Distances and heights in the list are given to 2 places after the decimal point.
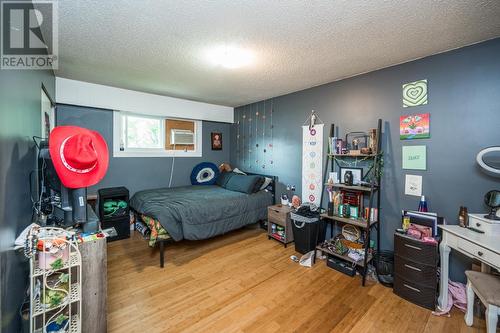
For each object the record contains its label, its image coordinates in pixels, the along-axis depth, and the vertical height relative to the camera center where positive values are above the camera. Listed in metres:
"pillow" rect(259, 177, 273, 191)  3.71 -0.34
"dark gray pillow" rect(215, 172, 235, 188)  4.09 -0.29
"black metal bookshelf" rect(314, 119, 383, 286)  2.24 -0.34
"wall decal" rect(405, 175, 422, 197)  2.22 -0.21
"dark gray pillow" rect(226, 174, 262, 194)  3.54 -0.34
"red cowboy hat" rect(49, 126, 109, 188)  1.24 +0.04
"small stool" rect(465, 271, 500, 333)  1.35 -0.87
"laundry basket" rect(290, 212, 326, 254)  2.74 -0.90
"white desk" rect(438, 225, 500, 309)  1.45 -0.61
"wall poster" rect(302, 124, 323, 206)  3.12 +0.03
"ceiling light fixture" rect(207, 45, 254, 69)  2.08 +1.15
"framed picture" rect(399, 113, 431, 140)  2.18 +0.43
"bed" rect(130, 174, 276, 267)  2.51 -0.64
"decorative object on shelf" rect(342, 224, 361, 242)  2.65 -0.87
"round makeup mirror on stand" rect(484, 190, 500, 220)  1.64 -0.28
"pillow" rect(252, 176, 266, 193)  3.59 -0.34
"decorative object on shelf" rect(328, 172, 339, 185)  2.81 -0.16
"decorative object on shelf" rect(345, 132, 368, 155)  2.60 +0.31
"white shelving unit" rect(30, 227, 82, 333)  1.13 -0.71
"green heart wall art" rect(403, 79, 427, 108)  2.19 +0.78
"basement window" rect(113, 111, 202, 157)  3.62 +0.52
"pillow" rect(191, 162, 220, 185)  4.38 -0.22
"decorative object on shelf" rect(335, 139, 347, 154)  2.68 +0.24
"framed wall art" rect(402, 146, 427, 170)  2.20 +0.10
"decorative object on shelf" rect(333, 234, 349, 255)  2.50 -0.99
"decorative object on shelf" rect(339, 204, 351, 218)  2.56 -0.56
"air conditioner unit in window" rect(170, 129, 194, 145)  4.12 +0.54
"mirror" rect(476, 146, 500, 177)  1.72 +0.06
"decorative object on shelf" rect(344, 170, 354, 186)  2.57 -0.16
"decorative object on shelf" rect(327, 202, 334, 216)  2.62 -0.55
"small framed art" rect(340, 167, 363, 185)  2.64 -0.12
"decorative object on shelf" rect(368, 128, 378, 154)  2.37 +0.28
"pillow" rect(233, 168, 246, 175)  4.26 -0.15
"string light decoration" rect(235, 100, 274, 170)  3.98 +0.60
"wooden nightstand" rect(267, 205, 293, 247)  3.08 -0.90
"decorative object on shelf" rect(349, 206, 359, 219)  2.54 -0.57
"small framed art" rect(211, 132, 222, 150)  4.73 +0.54
